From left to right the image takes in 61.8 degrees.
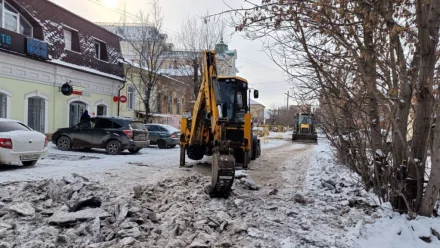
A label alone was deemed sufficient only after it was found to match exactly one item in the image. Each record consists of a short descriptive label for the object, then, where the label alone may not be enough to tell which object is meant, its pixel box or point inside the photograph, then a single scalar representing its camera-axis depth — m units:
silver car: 20.25
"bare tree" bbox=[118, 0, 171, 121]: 26.16
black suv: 15.38
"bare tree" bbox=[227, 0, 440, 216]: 5.32
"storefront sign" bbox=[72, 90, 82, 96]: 20.04
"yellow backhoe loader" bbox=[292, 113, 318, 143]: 32.75
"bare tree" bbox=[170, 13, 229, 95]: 27.98
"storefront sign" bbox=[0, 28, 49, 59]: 15.70
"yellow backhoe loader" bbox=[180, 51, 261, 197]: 6.98
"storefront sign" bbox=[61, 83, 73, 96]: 19.34
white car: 9.86
